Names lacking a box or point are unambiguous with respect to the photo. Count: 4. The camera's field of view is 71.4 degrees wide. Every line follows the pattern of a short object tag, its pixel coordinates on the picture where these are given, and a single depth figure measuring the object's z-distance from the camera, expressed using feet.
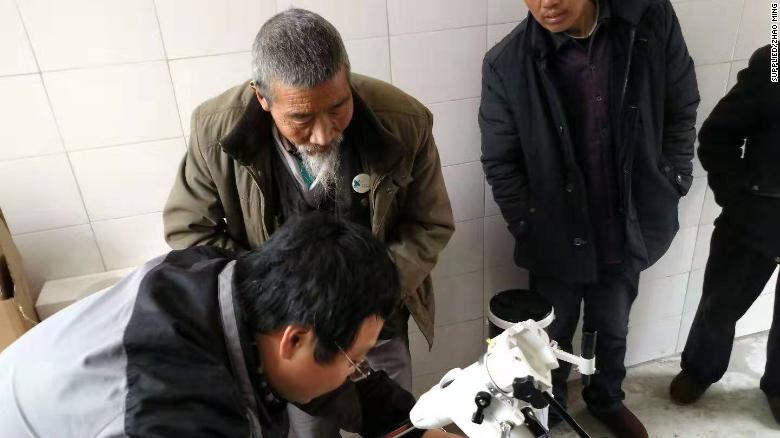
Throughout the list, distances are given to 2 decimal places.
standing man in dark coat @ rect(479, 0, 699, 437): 5.37
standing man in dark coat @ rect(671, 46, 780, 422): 5.91
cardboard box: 5.10
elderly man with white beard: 4.12
